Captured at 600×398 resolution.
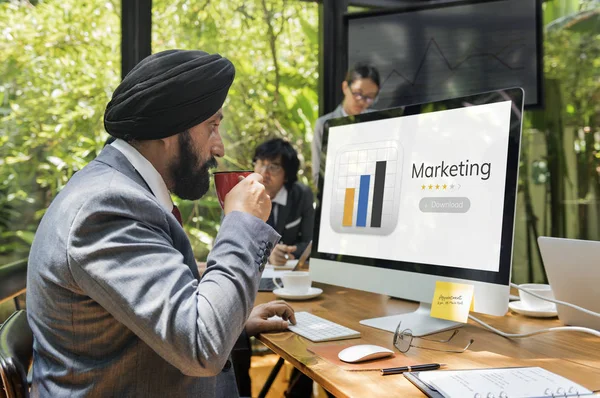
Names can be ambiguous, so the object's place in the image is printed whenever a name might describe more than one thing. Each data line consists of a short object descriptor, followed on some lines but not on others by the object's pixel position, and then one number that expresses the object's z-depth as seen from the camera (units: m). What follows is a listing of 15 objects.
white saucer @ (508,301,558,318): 1.47
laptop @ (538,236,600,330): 1.26
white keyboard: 1.27
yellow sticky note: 1.22
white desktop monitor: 1.22
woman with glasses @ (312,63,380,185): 3.44
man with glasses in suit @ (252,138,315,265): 3.30
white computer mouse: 1.08
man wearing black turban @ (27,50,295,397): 0.89
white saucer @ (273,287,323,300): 1.71
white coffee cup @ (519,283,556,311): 1.50
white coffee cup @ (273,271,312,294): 1.74
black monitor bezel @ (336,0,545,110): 3.33
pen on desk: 1.02
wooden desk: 0.97
